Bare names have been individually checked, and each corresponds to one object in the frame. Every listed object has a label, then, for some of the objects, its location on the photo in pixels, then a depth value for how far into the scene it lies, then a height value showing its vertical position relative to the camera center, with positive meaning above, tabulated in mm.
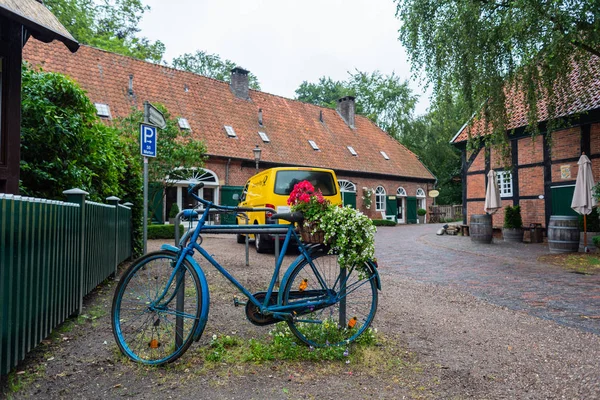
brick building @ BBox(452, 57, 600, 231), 12977 +1746
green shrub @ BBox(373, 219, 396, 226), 25028 -680
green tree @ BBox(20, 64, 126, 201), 5555 +951
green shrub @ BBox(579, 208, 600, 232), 12172 -261
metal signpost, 5844 +1087
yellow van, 9398 +529
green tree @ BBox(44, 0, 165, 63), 23516 +11578
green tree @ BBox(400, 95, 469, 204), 39031 +5375
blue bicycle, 3129 -678
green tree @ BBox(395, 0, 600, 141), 8844 +3838
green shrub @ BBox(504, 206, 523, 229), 14242 -219
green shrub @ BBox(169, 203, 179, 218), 17900 -29
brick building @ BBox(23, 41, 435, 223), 18562 +4453
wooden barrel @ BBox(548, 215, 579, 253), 10836 -587
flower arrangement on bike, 3336 -130
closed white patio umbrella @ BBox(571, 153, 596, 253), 11406 +560
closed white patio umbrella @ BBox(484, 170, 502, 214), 14445 +484
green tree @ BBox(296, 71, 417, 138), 41828 +11093
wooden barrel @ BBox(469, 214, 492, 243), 13531 -529
